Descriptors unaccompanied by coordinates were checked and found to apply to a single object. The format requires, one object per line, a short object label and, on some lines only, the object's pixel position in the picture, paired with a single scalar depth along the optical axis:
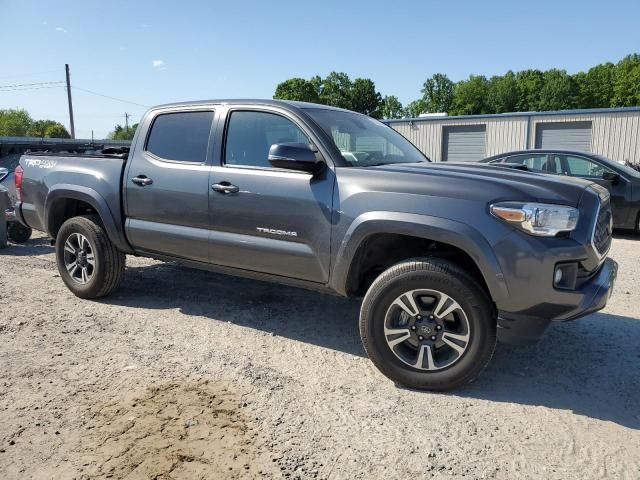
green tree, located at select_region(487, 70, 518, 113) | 101.19
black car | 9.27
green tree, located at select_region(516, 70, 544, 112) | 97.69
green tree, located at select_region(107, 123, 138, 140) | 108.61
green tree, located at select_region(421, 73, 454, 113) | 118.00
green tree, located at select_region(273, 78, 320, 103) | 83.44
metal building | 22.36
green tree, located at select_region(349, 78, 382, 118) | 102.38
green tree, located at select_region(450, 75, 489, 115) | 104.63
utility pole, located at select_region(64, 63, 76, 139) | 50.25
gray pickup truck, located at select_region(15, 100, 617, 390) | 3.19
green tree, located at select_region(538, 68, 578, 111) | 91.75
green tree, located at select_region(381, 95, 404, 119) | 109.62
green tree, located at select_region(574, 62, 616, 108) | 90.69
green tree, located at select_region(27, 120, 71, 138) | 93.19
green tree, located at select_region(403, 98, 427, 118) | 118.88
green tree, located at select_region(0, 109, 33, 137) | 104.81
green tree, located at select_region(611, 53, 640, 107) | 82.72
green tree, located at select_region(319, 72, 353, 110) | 100.50
